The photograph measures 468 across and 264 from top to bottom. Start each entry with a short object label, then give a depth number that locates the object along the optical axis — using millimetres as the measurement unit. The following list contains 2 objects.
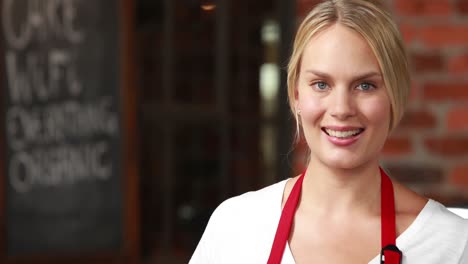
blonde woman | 1961
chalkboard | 3539
